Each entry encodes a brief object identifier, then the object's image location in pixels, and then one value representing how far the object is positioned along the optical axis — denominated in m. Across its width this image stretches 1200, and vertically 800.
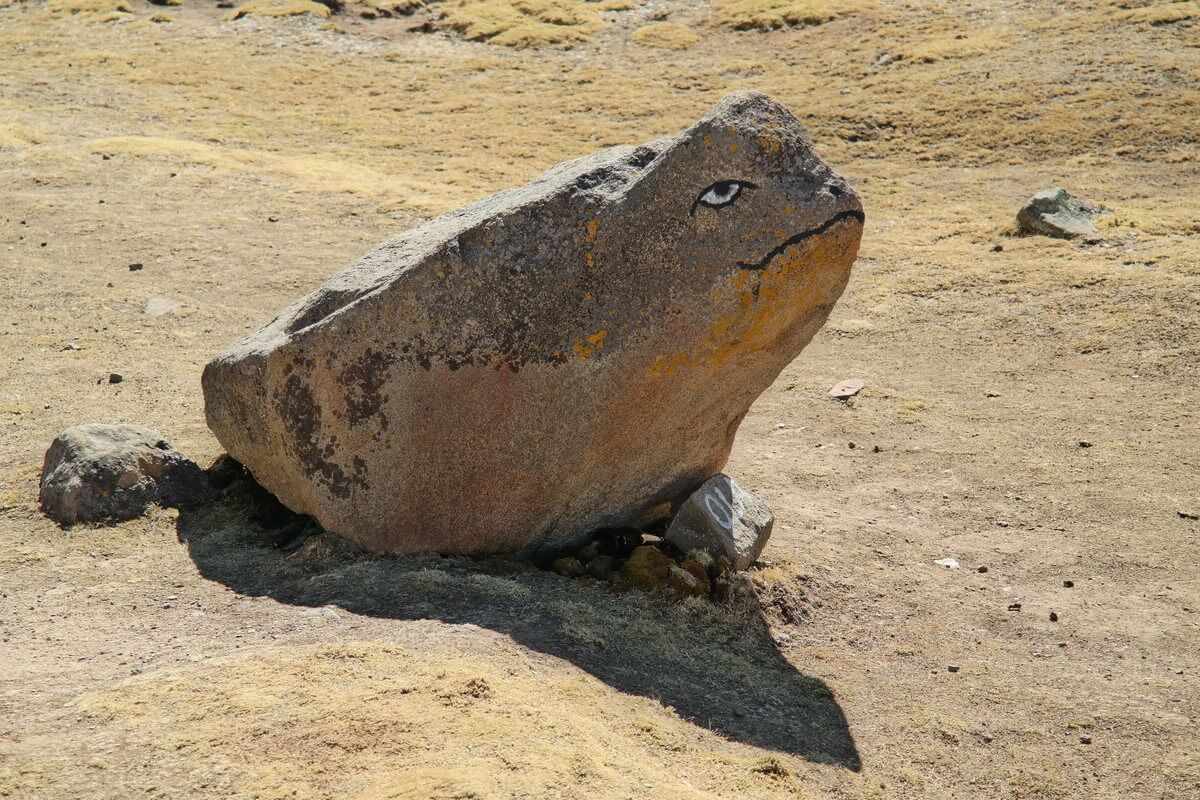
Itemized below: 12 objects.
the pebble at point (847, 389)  9.57
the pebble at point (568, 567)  6.03
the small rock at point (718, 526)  6.20
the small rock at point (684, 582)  5.96
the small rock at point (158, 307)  10.24
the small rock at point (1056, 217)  12.63
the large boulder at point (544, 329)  5.57
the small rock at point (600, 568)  6.05
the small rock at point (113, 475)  6.21
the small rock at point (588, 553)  6.16
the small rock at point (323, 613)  5.28
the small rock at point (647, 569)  5.95
